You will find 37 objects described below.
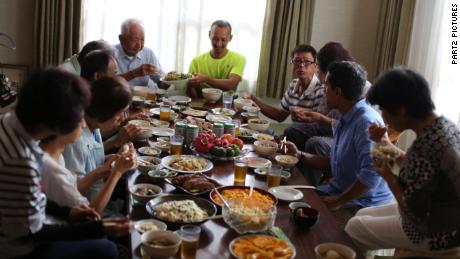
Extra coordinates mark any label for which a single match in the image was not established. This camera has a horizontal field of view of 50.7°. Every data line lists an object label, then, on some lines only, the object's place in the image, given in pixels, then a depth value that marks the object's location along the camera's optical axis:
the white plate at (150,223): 1.82
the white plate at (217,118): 3.58
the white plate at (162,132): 3.06
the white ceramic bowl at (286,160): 2.69
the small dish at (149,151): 2.67
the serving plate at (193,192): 2.18
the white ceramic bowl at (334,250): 1.73
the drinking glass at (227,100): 3.96
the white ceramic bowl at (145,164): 2.40
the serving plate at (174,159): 2.46
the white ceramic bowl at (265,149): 2.88
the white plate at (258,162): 2.66
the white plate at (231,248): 1.70
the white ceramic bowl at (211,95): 4.17
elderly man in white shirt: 4.04
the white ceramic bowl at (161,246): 1.62
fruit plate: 2.71
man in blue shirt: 2.70
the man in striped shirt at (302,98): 3.97
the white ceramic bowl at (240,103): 4.04
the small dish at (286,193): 2.26
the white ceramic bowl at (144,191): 2.04
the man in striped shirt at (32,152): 1.62
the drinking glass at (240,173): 2.42
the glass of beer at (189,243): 1.66
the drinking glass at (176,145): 2.71
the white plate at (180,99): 4.00
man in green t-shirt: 4.59
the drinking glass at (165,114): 3.46
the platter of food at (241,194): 2.17
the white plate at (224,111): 3.78
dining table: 1.75
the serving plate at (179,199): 1.99
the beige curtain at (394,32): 5.21
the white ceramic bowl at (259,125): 3.44
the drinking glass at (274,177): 2.39
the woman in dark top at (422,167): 2.03
